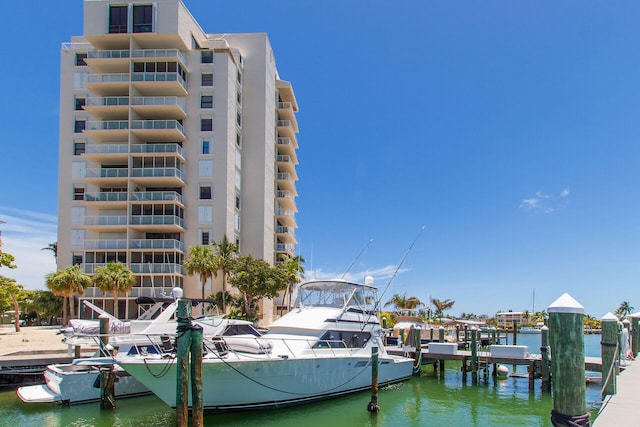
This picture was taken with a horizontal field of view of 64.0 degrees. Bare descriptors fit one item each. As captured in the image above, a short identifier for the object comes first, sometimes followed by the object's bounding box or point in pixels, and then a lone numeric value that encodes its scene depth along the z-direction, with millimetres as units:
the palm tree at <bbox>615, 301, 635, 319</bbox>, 127438
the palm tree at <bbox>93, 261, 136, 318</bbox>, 41953
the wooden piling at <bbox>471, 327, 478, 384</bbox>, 26956
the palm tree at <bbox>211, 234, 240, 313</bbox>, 45094
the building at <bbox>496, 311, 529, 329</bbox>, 139850
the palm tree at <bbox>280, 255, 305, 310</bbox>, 51250
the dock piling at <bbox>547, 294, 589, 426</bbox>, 7227
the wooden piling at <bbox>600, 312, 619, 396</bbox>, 12673
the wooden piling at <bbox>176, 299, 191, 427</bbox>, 13422
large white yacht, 17016
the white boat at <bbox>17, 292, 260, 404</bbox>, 19953
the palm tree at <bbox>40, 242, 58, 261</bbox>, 61219
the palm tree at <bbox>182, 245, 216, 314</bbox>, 43906
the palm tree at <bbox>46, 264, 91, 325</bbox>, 40562
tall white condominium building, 47625
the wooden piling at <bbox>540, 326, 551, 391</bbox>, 24312
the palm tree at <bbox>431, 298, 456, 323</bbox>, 83438
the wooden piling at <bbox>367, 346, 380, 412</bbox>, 19359
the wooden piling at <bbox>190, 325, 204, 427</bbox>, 13523
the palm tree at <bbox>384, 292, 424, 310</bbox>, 81812
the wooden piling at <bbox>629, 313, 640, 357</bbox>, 22125
